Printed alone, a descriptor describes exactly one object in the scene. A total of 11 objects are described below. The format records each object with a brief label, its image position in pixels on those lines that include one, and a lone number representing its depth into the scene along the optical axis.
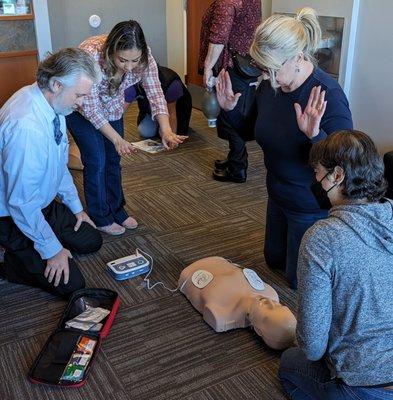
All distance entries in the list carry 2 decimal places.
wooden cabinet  4.10
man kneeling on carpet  1.82
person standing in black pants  2.95
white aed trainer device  2.26
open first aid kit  1.68
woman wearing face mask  1.23
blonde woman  1.75
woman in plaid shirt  2.22
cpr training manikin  1.80
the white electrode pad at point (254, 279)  2.03
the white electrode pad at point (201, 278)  2.06
